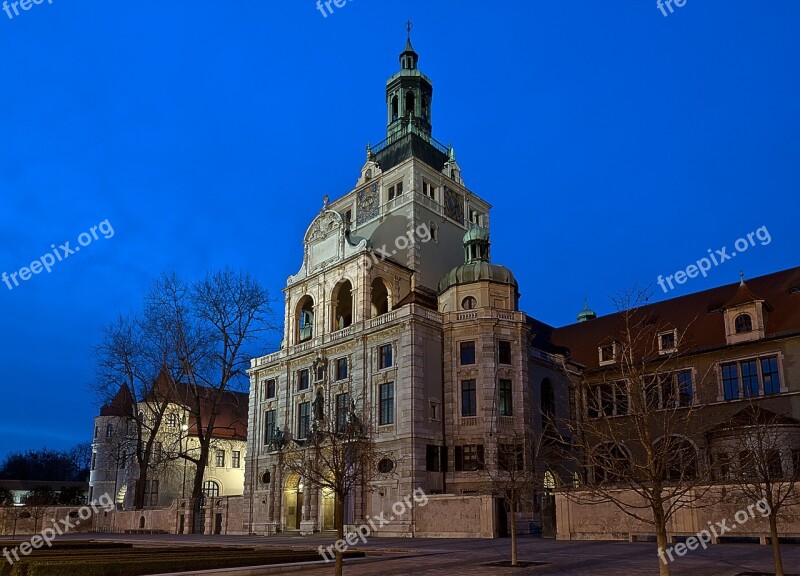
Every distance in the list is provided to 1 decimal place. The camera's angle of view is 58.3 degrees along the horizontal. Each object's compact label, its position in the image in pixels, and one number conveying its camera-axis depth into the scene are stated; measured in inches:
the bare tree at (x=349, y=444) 1325.0
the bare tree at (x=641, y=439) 524.4
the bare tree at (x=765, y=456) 677.1
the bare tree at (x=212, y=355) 2165.4
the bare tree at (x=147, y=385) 2234.3
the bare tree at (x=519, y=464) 1564.0
